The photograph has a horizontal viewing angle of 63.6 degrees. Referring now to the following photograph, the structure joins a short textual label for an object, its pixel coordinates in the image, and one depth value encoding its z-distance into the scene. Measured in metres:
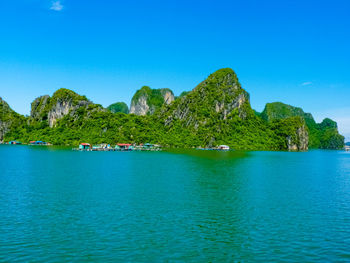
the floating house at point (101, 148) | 149.00
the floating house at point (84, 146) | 148.11
